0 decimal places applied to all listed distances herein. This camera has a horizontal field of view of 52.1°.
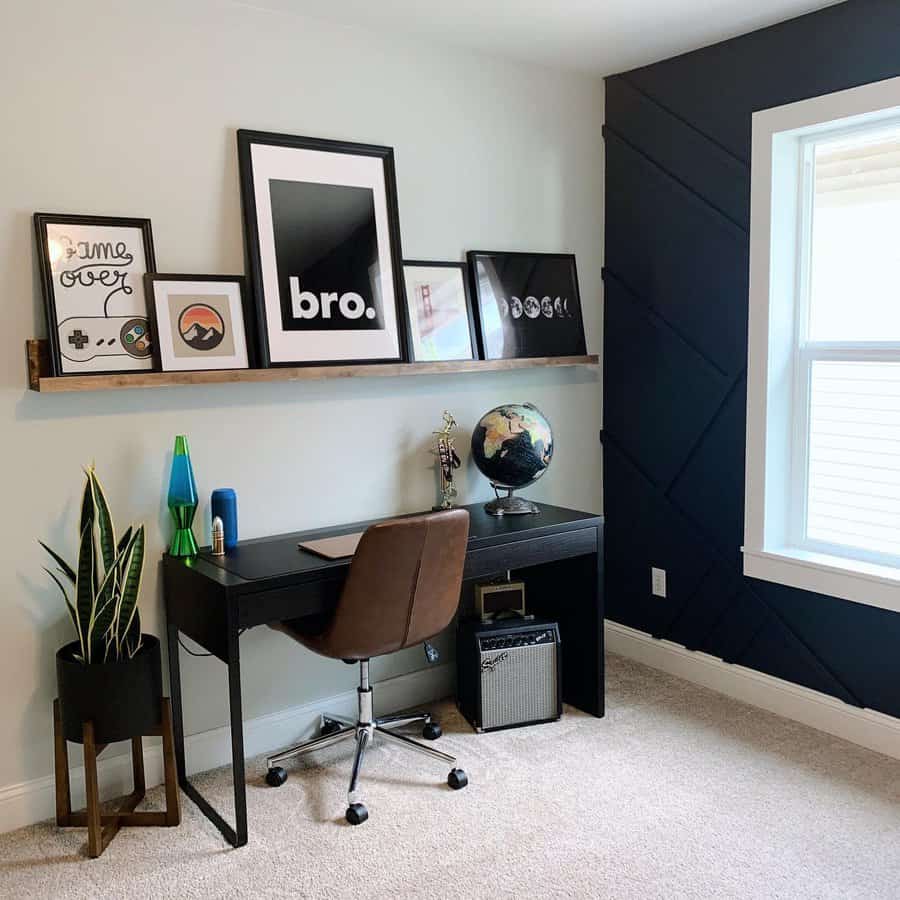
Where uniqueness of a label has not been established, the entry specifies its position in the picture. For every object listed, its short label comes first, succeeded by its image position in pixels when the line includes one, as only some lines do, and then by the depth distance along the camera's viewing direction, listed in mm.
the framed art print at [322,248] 2859
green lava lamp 2689
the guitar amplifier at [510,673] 3113
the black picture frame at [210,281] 2652
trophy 3258
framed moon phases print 3373
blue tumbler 2777
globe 3160
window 2902
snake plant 2475
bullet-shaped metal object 2717
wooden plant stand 2521
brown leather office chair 2545
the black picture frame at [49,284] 2508
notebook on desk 2686
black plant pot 2443
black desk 2465
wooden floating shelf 2484
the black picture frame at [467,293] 3280
